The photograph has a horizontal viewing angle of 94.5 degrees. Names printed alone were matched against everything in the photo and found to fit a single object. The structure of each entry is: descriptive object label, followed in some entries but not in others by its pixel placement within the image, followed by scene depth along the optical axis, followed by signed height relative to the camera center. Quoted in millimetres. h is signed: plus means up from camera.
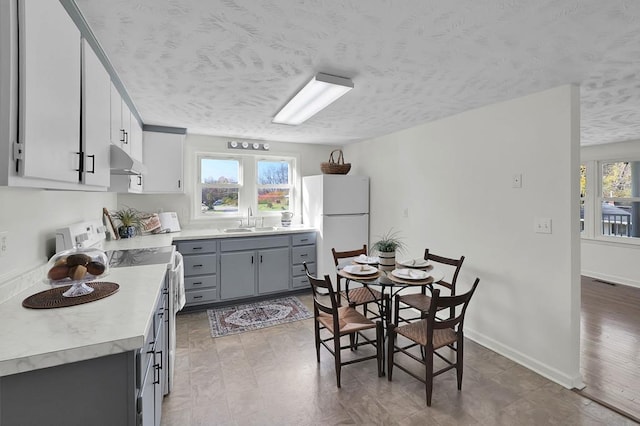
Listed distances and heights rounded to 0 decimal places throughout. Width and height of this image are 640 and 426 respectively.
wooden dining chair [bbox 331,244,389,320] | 2613 -758
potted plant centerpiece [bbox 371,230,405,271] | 2656 -370
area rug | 3197 -1208
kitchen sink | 4069 -231
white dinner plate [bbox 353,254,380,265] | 2756 -437
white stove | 1956 -351
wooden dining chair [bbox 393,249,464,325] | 2604 -785
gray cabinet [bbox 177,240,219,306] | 3533 -699
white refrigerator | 4176 +9
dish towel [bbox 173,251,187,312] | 2303 -562
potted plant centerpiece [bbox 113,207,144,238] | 3395 -116
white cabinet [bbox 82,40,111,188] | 1378 +485
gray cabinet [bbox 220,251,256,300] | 3711 -783
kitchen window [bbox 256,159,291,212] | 4662 +459
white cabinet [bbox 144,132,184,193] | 3500 +615
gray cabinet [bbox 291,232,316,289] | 4133 -600
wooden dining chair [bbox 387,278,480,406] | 1915 -871
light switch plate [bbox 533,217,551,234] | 2367 -82
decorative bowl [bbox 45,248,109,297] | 1368 -272
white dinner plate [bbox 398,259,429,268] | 2592 -441
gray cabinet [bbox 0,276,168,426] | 922 -601
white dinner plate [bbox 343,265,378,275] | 2429 -469
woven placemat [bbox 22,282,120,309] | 1284 -396
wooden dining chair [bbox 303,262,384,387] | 2129 -855
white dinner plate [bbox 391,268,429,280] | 2309 -479
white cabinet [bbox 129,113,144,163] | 2679 +723
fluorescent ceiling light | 2148 +988
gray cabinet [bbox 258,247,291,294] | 3920 -762
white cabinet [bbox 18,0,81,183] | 913 +428
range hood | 1829 +326
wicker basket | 4273 +661
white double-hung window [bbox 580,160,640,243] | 4674 +248
